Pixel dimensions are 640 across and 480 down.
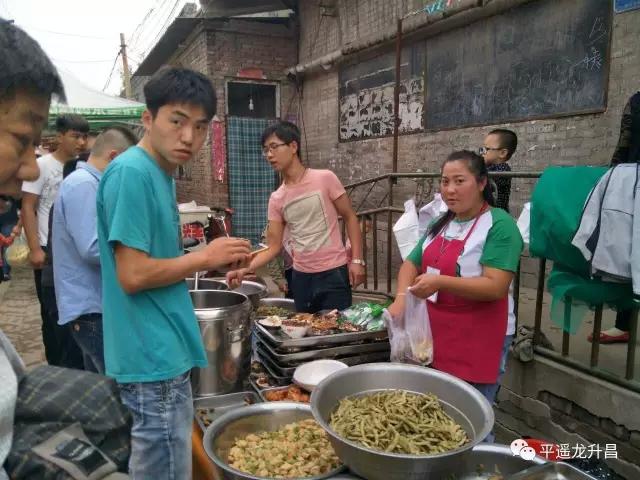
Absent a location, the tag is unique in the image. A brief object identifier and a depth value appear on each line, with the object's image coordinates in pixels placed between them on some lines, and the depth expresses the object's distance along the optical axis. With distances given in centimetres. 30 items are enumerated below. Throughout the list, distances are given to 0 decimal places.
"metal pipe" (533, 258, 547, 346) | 336
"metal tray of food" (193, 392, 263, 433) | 216
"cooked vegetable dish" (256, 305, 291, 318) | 304
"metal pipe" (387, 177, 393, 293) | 477
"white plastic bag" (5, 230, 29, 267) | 461
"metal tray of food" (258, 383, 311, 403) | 225
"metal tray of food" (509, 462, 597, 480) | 154
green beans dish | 163
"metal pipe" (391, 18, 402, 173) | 712
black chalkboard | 488
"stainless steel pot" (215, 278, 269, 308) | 306
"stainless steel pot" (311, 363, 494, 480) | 140
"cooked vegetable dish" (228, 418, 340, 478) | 176
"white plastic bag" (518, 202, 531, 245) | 335
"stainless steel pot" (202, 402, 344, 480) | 183
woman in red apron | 225
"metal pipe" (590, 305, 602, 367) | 305
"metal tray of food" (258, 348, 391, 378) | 240
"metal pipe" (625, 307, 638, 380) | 286
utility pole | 1987
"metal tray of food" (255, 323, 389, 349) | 238
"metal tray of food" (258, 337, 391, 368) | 239
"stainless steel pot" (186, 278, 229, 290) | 302
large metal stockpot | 217
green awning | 948
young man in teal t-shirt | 157
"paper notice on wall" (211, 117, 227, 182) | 1028
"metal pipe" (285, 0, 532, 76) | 588
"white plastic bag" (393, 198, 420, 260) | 362
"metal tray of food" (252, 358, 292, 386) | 240
